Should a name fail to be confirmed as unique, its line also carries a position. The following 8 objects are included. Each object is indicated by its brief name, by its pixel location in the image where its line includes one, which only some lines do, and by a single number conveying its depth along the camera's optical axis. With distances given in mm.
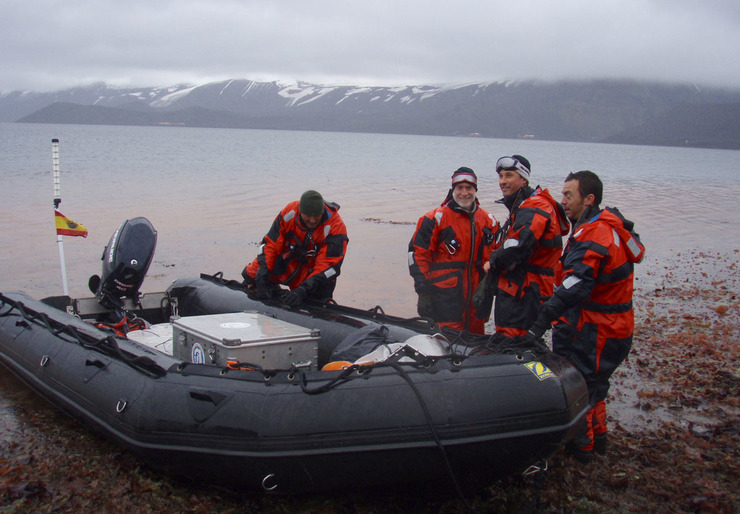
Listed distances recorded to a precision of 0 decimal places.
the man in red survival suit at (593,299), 3074
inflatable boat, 2820
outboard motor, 4859
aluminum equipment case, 3316
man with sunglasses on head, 3488
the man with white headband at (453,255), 4043
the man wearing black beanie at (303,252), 4520
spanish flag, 5820
